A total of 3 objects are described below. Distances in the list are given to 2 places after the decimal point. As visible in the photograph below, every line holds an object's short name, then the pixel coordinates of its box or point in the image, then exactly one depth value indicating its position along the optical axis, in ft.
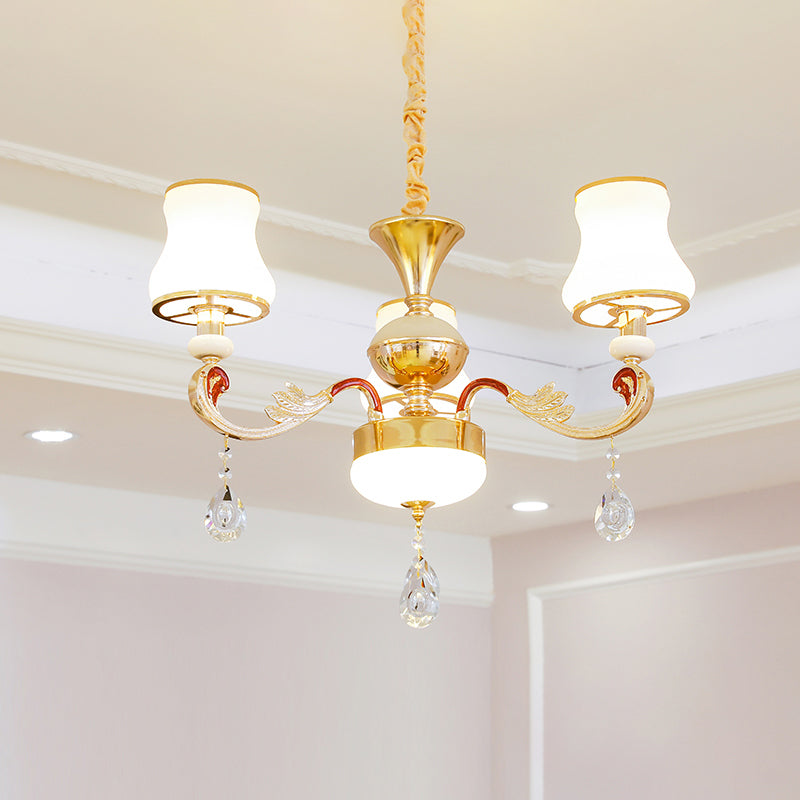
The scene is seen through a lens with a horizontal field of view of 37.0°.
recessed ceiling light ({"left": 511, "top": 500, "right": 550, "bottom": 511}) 11.41
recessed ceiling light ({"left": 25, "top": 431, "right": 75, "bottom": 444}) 9.16
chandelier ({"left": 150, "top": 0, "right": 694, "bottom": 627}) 4.23
